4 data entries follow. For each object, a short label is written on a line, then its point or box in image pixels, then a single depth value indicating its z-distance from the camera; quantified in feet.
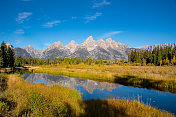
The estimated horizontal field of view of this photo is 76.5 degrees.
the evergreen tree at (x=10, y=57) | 189.31
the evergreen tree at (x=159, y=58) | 259.39
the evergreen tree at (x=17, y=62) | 319.68
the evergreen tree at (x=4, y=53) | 160.35
